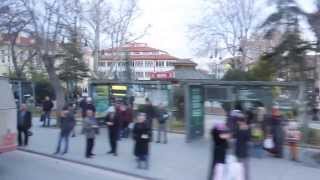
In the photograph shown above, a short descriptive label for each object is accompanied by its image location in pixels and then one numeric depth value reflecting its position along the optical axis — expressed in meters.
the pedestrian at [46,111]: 14.13
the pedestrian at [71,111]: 9.16
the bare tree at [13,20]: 14.37
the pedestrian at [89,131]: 8.53
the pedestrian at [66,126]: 9.04
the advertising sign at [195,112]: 10.71
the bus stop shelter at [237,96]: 9.43
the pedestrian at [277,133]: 8.51
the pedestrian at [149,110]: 10.33
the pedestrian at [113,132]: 8.91
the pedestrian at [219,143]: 5.79
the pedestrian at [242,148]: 6.21
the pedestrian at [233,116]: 8.00
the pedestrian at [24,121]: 10.03
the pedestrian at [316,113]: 16.11
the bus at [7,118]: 7.79
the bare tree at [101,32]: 21.77
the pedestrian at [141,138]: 7.39
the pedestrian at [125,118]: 10.84
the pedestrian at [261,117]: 8.82
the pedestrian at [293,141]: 8.35
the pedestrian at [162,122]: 10.37
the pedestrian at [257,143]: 8.60
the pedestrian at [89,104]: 11.67
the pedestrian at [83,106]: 12.07
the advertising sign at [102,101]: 13.37
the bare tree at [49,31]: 13.74
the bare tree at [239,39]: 22.65
